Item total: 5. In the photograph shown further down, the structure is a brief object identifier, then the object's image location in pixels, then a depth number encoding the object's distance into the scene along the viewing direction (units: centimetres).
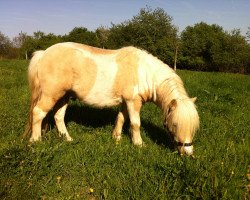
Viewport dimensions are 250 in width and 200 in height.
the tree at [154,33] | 4769
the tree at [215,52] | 5803
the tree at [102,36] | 6669
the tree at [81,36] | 7664
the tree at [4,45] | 7150
